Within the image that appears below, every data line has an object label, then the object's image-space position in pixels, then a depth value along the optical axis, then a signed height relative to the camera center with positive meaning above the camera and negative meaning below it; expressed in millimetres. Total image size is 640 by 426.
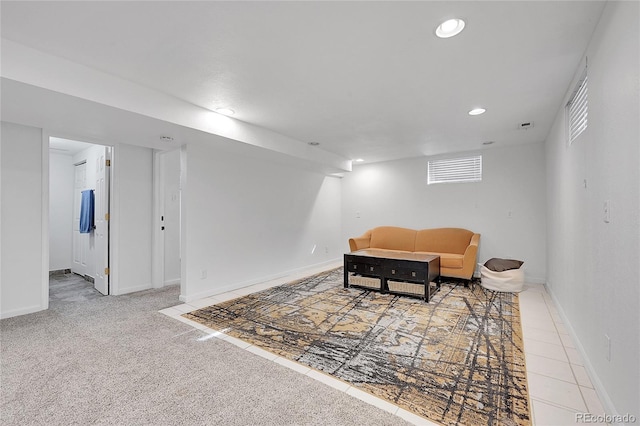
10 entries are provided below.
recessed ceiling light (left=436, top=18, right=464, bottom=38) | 1761 +1184
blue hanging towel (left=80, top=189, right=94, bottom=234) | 4605 -60
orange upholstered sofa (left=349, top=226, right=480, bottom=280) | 4523 -574
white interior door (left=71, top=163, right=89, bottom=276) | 5007 -448
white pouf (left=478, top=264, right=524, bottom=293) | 4078 -951
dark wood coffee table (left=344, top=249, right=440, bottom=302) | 3799 -839
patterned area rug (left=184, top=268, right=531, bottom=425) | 1784 -1154
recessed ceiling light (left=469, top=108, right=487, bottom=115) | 3217 +1182
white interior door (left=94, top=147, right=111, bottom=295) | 4090 -226
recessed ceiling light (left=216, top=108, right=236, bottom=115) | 3232 +1155
